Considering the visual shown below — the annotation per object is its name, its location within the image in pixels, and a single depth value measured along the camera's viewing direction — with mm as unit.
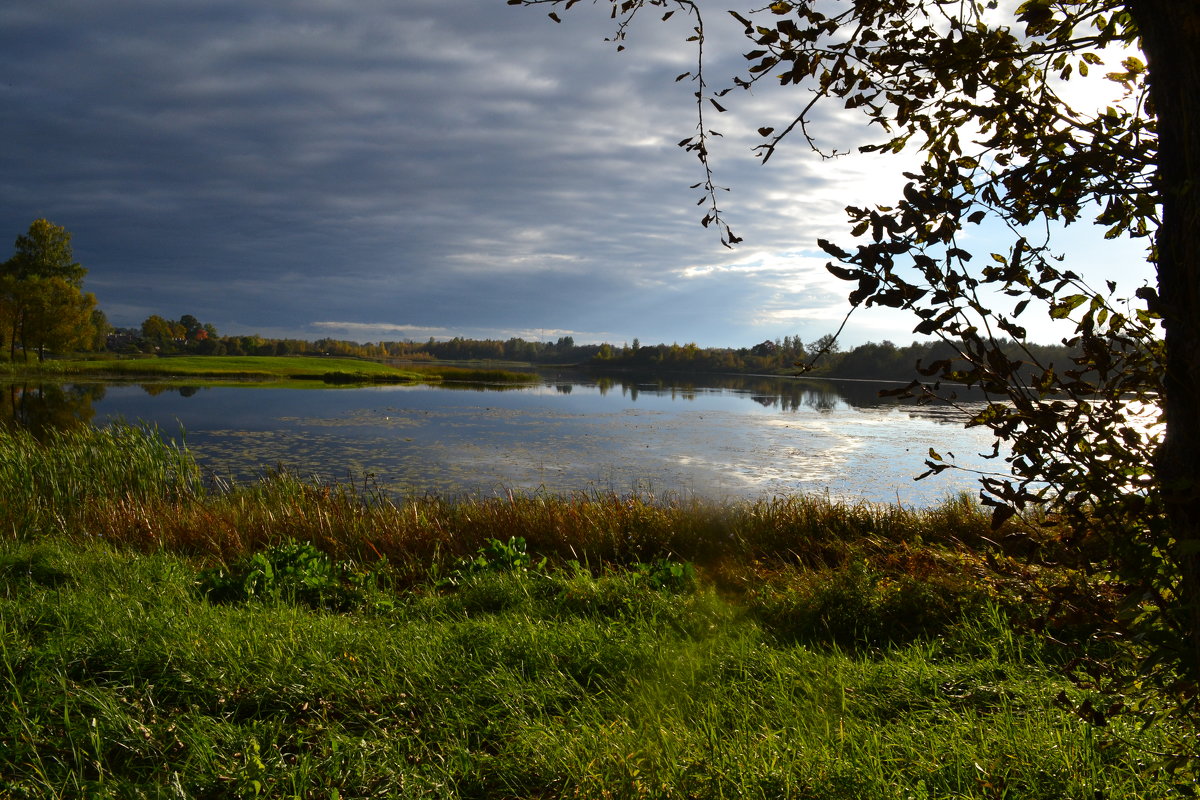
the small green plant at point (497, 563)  5938
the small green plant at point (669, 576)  5713
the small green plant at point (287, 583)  5168
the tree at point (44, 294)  50812
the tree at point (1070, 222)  1595
